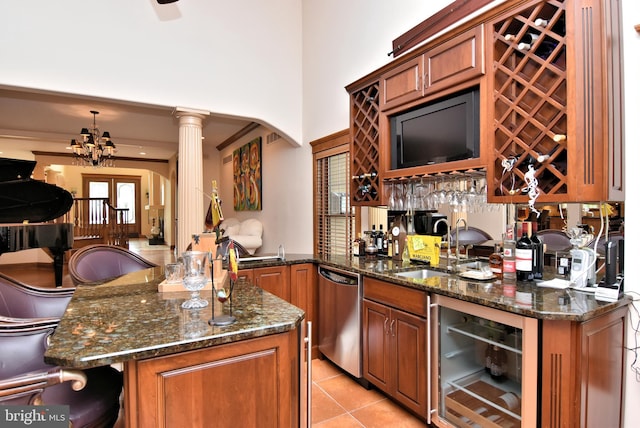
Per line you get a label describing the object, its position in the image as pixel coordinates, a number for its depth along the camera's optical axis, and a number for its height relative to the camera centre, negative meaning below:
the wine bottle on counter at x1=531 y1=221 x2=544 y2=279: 2.10 -0.29
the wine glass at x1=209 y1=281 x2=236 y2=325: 1.34 -0.43
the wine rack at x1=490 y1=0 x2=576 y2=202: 1.80 +0.62
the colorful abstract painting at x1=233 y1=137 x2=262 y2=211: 7.14 +0.82
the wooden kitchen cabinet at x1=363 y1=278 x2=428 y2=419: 2.10 -0.90
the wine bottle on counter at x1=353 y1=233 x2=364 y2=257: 3.39 -0.38
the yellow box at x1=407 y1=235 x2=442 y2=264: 2.70 -0.30
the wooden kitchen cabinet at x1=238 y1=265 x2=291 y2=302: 2.98 -0.60
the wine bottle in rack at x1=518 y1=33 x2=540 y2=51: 1.91 +0.98
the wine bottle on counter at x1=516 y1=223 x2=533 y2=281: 2.09 -0.29
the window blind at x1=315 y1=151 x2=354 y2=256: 4.27 +0.07
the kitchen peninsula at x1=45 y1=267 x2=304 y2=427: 1.13 -0.53
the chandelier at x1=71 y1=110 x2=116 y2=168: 5.94 +1.19
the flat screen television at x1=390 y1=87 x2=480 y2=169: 2.26 +0.59
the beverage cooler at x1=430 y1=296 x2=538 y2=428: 1.80 -0.95
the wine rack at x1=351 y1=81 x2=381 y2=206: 3.10 +0.61
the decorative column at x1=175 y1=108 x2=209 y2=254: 4.68 +0.48
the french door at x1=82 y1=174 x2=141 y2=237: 14.32 +0.99
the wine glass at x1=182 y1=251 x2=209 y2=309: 1.61 -0.31
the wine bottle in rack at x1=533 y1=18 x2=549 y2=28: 1.84 +1.02
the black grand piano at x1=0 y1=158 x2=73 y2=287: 4.67 +0.03
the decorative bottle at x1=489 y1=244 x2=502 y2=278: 2.28 -0.37
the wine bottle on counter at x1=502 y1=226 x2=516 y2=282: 2.13 -0.31
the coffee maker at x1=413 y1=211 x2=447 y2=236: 3.05 -0.11
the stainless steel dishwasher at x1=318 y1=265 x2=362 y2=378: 2.67 -0.91
